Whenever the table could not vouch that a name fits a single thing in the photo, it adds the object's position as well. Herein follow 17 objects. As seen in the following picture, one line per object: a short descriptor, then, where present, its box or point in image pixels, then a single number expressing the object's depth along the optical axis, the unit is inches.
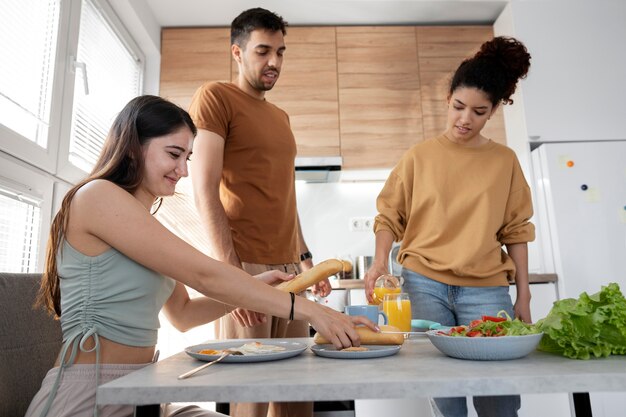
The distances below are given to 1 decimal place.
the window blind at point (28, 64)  66.3
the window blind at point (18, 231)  65.7
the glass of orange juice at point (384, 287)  46.8
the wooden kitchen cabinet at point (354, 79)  123.2
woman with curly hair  53.8
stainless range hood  116.4
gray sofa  36.7
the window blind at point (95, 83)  87.6
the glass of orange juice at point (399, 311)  43.1
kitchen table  22.4
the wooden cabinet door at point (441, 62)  124.6
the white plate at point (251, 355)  29.6
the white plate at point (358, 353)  30.0
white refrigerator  102.3
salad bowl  27.4
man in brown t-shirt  53.0
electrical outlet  130.3
